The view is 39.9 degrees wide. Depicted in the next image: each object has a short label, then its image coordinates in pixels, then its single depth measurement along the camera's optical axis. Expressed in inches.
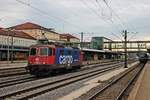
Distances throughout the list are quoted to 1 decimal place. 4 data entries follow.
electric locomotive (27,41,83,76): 687.6
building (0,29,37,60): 1855.7
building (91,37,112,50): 3426.2
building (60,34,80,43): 3210.6
